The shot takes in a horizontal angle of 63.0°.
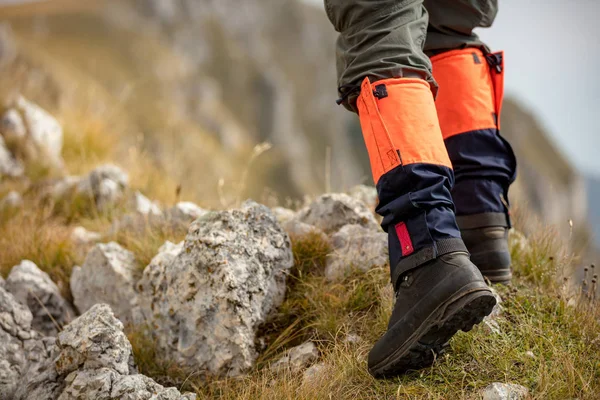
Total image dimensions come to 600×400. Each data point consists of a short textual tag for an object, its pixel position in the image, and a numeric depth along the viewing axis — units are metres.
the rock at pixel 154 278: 2.48
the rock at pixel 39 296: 2.74
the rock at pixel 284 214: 3.25
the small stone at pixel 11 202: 3.99
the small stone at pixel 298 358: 2.12
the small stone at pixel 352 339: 2.14
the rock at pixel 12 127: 4.97
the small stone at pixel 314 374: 1.91
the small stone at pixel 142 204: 3.91
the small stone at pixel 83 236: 3.48
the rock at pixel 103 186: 4.11
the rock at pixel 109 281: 2.77
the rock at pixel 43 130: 4.98
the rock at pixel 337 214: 2.87
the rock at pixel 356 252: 2.50
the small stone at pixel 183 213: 3.34
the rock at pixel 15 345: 2.20
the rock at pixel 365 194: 3.51
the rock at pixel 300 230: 2.73
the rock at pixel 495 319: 2.07
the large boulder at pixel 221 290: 2.21
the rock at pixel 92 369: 1.87
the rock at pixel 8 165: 4.70
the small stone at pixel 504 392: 1.70
